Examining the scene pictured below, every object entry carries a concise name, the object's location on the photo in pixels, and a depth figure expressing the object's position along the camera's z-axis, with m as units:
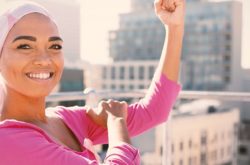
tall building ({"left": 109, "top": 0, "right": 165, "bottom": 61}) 35.53
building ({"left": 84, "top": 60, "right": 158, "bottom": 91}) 32.75
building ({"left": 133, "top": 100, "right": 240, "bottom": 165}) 24.59
